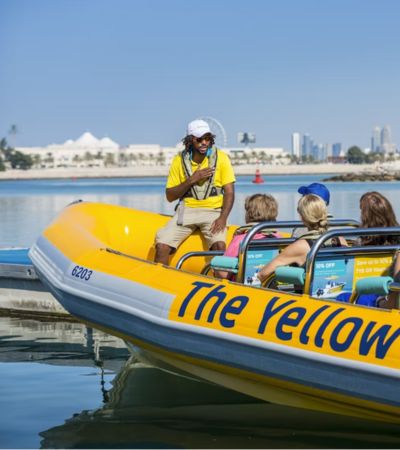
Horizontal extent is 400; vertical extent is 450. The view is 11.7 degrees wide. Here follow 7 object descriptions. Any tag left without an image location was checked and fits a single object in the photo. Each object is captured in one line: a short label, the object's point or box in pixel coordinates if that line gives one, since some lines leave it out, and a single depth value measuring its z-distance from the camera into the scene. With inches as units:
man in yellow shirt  553.2
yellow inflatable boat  374.2
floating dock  728.5
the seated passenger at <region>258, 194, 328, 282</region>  433.6
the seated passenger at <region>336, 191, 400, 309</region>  438.2
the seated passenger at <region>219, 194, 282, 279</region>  513.2
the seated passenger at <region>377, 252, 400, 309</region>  397.8
